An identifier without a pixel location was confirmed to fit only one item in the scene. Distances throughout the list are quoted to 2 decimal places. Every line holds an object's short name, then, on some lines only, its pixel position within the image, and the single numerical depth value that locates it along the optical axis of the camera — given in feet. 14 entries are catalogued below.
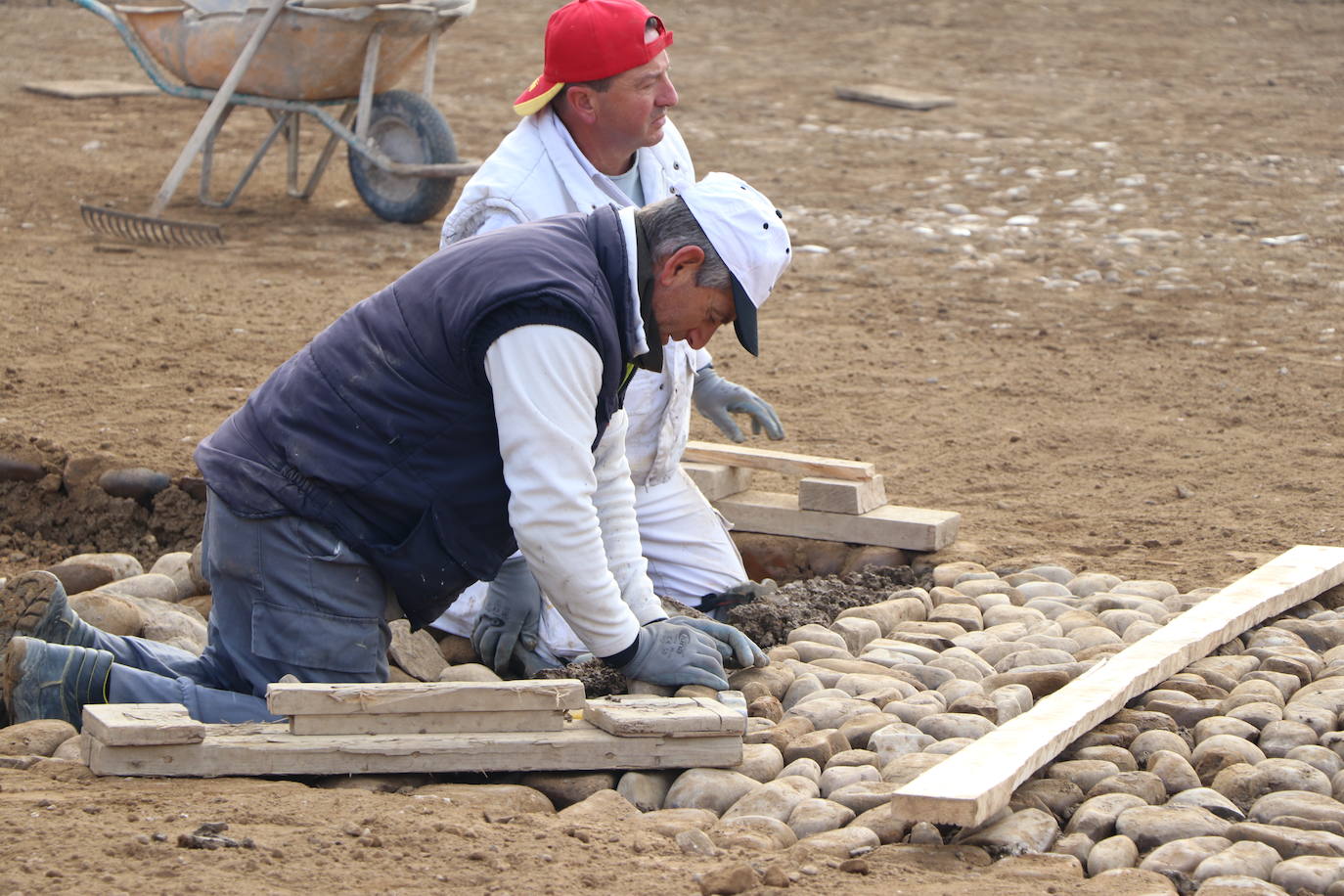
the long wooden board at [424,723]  20.68
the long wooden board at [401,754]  20.13
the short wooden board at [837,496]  32.27
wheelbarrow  56.75
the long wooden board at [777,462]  32.68
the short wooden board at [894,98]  83.15
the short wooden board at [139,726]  19.77
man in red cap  27.48
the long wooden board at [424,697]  20.59
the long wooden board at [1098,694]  18.79
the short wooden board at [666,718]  21.08
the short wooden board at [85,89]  82.79
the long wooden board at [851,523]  32.01
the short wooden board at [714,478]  33.65
